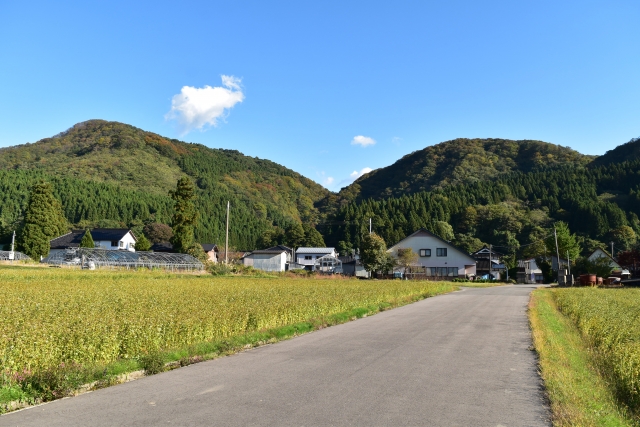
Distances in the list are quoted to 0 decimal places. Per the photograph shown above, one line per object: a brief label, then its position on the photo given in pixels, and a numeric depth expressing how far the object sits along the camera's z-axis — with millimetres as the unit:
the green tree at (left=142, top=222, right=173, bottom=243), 89500
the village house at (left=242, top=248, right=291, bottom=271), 72812
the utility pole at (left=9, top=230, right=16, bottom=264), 49472
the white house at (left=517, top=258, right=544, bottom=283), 77125
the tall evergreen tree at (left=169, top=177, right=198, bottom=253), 49188
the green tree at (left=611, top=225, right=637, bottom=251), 82294
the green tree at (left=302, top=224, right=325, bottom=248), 99000
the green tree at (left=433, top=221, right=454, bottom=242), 89000
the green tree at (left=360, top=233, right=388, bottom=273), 56844
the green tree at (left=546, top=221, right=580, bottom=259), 62656
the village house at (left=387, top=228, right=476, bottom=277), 62281
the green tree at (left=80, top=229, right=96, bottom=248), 62531
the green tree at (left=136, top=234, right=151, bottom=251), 70938
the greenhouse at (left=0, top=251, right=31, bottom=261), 49481
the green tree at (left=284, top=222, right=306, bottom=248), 98188
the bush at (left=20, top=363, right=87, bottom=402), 6082
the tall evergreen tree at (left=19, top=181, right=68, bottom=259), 51094
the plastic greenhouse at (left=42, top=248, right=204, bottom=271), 42156
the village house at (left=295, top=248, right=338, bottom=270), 86581
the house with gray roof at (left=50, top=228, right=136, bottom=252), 67688
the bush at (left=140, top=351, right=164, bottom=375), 7590
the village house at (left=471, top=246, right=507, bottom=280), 75188
